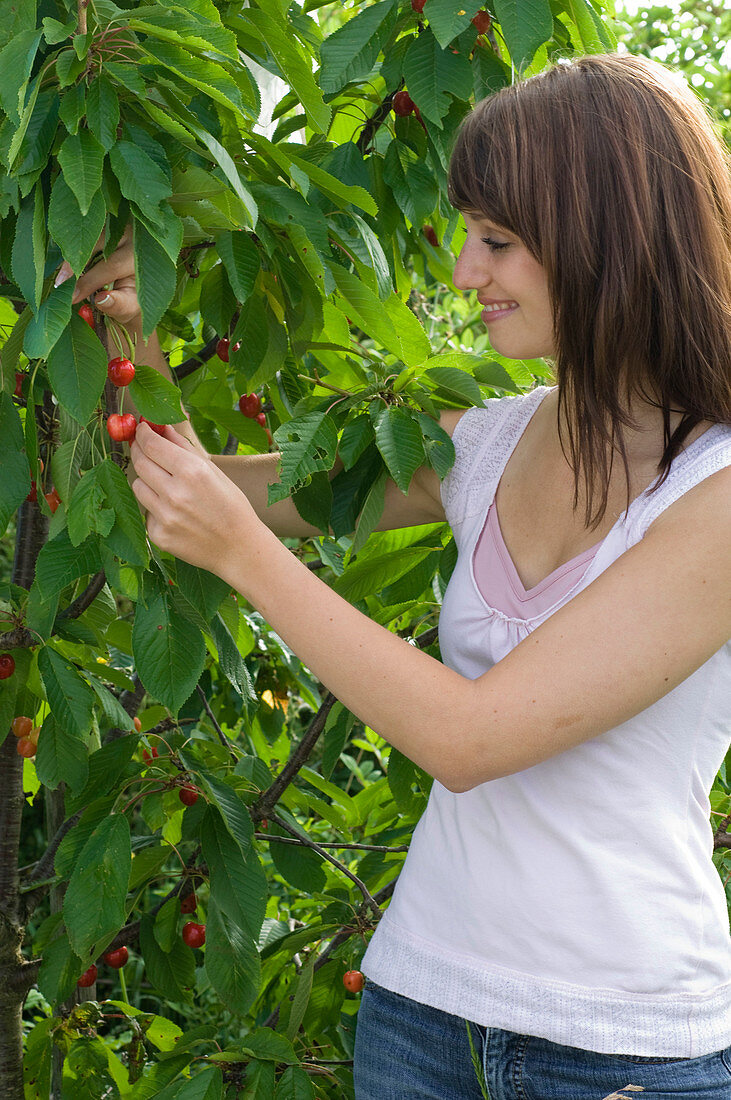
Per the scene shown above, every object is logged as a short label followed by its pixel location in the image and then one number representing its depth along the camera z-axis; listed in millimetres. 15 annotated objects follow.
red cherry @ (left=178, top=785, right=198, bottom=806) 2412
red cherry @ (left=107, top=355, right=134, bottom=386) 2135
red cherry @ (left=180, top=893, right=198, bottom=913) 2559
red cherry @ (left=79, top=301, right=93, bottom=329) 2148
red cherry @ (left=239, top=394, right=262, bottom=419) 2566
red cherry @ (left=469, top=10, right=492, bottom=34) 2402
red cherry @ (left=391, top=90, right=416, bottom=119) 2492
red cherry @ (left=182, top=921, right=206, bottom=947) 2550
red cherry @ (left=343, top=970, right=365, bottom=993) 2492
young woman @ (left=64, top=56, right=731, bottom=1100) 2071
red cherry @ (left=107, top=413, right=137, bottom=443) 2149
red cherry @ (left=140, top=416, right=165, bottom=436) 2176
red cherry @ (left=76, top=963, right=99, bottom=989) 2634
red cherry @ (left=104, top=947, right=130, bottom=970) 2630
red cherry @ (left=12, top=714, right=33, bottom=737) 2476
